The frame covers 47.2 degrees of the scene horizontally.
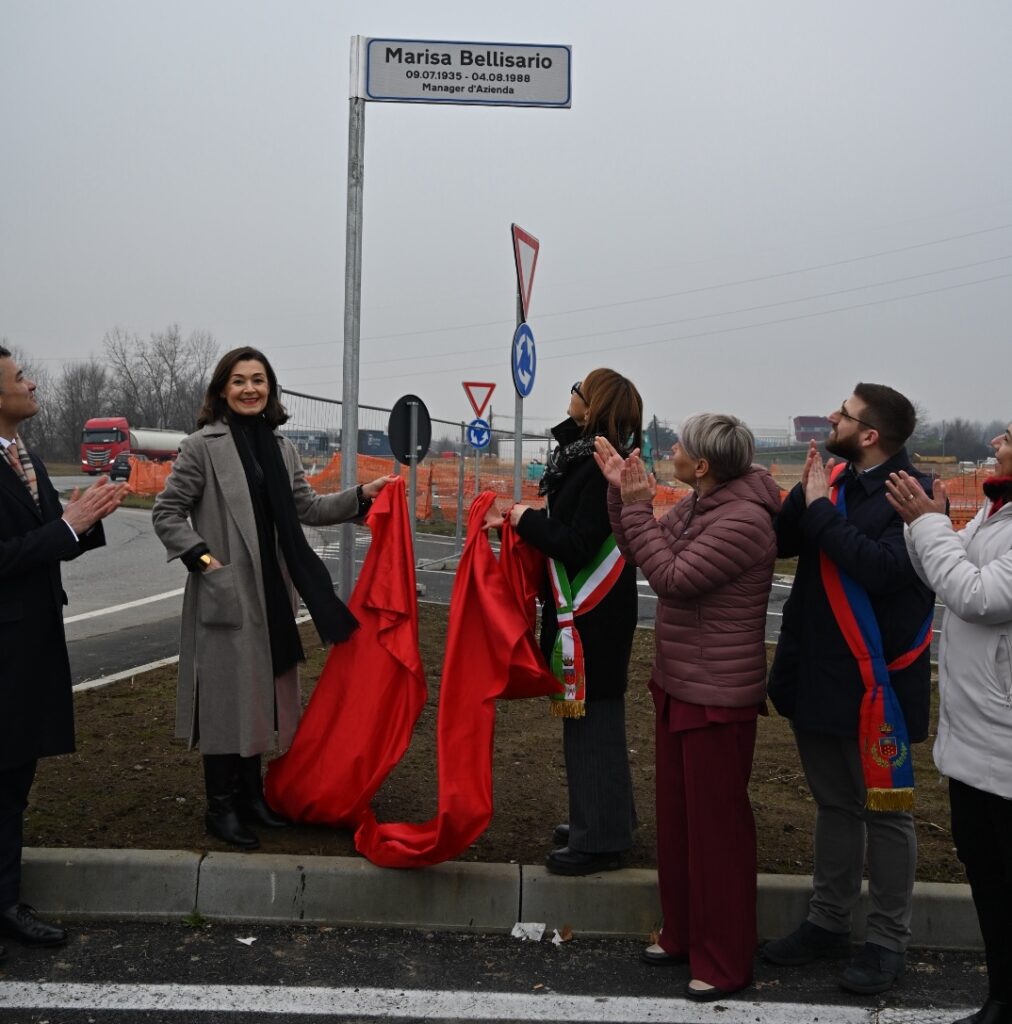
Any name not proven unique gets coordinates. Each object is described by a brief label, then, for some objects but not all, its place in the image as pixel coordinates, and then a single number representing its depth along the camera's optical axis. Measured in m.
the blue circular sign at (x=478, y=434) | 18.12
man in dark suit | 3.96
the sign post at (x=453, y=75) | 5.99
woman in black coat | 4.28
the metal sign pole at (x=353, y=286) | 6.23
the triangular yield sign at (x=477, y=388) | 20.48
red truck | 47.88
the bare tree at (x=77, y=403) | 63.62
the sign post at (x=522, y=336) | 7.84
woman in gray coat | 4.62
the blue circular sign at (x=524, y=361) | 8.31
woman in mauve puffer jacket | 3.66
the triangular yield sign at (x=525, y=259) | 7.82
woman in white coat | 3.19
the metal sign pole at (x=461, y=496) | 16.94
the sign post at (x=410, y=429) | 11.38
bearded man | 3.61
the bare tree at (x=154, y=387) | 62.69
